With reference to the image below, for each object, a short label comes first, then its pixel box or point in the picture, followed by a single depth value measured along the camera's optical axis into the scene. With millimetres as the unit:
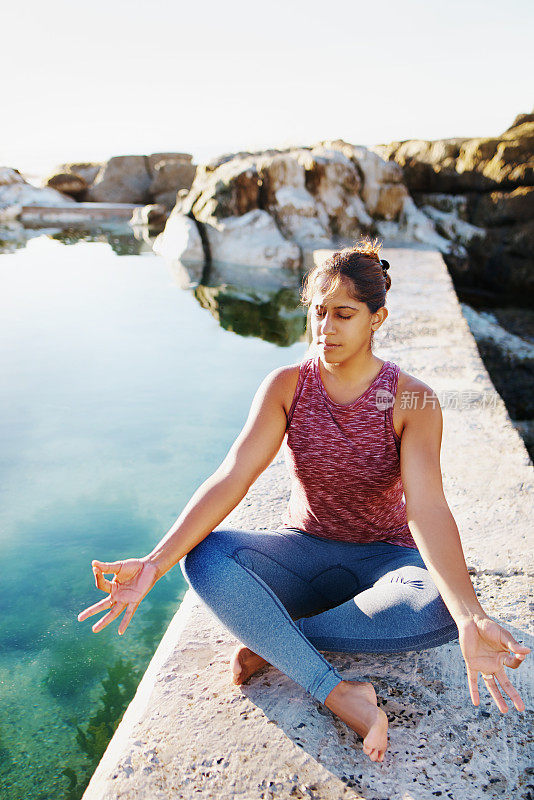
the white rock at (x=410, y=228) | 9680
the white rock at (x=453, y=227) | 9195
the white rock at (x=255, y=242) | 9797
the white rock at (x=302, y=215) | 9953
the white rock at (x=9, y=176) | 17875
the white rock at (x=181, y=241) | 10320
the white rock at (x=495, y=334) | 6375
